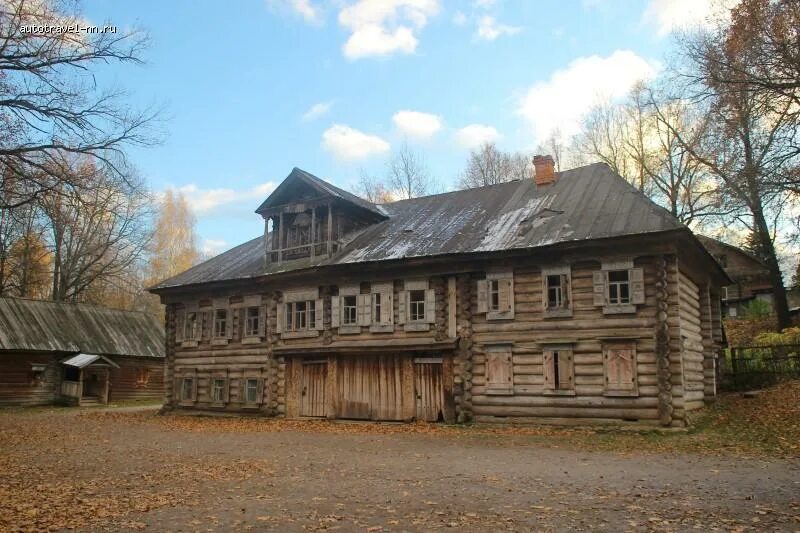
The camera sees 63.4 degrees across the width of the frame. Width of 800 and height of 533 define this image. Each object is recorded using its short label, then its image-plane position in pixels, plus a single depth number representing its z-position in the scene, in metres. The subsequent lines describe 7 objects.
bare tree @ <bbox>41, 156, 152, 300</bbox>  44.56
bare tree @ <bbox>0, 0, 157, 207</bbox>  14.92
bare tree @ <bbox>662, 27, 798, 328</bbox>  19.03
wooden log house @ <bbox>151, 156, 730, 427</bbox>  18.61
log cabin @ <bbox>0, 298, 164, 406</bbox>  35.03
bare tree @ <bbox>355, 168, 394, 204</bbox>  52.50
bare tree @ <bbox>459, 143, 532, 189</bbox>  47.78
